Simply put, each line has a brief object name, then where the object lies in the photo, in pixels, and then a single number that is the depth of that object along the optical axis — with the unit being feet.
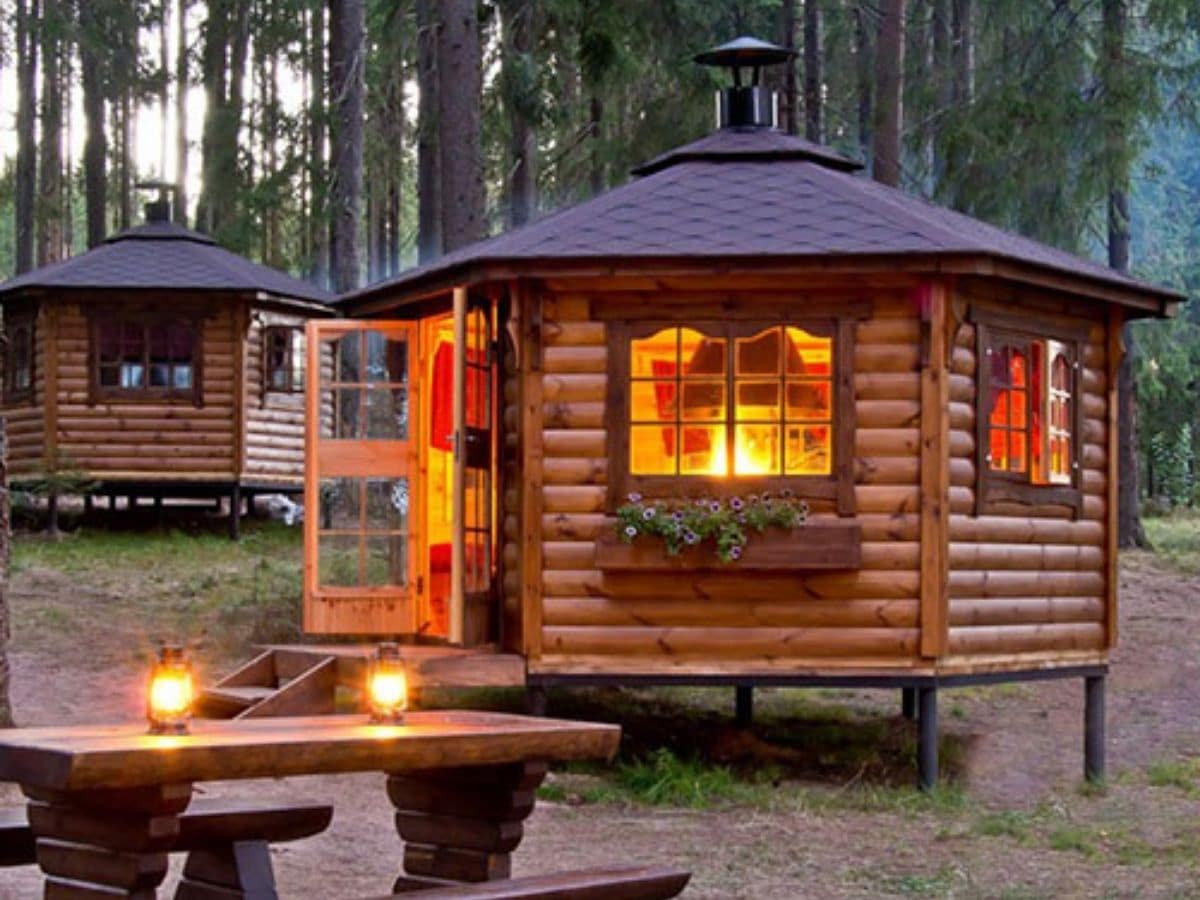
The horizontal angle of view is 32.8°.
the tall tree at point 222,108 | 97.60
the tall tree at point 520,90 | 62.95
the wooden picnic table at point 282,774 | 16.99
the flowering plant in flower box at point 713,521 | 38.24
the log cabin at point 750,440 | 38.63
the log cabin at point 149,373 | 76.33
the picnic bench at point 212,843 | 18.62
